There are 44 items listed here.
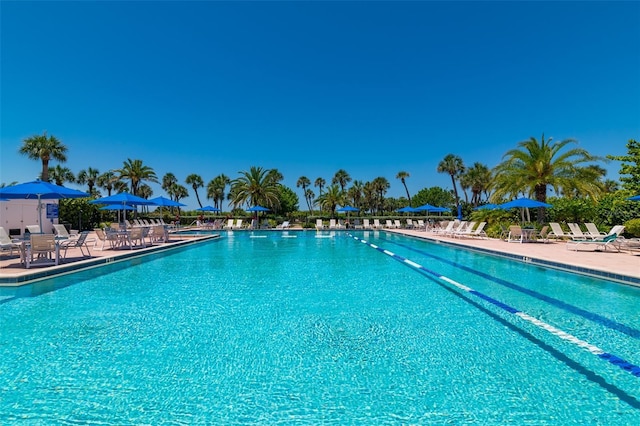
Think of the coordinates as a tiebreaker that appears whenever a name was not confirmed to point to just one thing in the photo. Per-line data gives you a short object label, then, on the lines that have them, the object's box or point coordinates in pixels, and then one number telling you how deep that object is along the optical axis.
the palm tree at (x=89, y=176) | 55.59
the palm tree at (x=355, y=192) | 56.75
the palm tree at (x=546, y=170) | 19.05
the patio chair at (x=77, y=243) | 9.90
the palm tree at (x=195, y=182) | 65.95
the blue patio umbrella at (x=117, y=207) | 20.00
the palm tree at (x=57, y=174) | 44.12
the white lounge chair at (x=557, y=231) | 15.65
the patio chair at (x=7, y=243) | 8.82
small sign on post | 20.81
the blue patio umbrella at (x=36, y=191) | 9.36
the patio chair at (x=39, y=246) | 8.28
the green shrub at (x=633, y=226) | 13.30
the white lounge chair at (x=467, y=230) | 18.97
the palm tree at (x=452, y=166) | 52.12
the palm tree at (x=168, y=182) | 64.12
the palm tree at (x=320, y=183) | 68.94
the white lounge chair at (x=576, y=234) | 13.63
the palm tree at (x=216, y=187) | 63.75
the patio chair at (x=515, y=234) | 16.28
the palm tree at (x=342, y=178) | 60.47
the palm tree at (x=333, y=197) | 43.36
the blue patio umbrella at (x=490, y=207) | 20.87
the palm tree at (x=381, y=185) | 59.47
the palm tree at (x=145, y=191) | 54.21
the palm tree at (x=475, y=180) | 48.81
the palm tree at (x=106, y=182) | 49.67
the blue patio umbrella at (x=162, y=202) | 19.58
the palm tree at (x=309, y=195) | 74.75
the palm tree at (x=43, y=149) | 28.05
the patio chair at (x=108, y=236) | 12.63
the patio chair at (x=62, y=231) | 11.13
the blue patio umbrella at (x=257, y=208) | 30.19
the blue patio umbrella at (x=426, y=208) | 31.19
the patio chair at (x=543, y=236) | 15.71
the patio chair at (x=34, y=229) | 11.46
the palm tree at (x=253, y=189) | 32.84
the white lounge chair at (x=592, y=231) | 13.23
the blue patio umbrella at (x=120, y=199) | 14.86
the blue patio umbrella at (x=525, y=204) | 17.17
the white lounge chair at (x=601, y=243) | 11.60
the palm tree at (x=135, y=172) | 34.78
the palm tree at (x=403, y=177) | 60.34
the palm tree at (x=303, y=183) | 73.12
